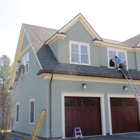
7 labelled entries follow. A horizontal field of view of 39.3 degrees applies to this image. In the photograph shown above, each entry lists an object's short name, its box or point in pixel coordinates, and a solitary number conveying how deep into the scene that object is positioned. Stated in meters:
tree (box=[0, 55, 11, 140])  26.35
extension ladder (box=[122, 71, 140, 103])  11.74
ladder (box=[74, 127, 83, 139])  11.21
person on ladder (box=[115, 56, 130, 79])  13.90
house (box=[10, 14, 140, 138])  11.25
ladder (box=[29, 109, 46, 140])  10.35
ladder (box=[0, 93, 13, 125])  11.94
